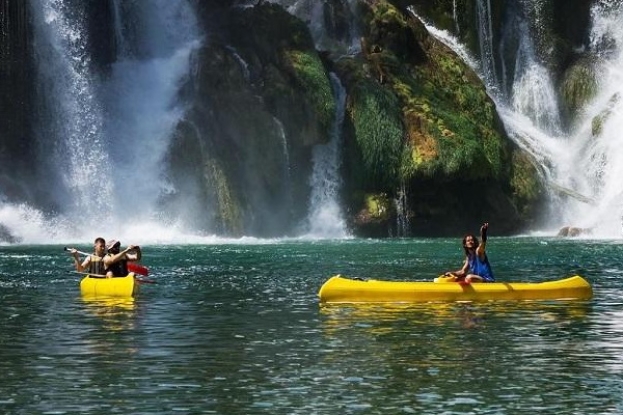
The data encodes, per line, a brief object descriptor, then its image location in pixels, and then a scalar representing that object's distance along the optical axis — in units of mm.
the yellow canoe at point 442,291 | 27922
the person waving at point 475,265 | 28516
